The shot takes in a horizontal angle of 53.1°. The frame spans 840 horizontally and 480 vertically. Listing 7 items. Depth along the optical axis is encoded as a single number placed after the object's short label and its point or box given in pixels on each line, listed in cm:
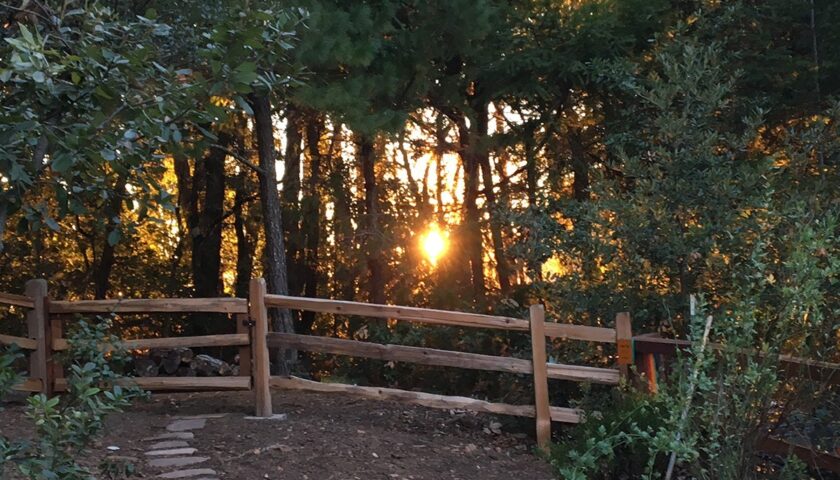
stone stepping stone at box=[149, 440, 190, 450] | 608
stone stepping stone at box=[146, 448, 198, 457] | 588
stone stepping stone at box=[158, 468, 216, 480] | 536
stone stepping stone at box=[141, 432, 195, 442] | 633
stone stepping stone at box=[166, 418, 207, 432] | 663
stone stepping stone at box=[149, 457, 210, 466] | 562
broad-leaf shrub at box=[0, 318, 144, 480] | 311
